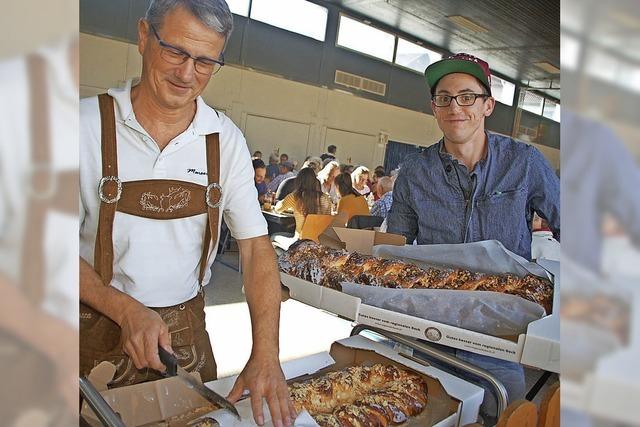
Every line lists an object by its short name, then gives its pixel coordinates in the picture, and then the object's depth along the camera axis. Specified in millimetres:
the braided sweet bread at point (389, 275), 1251
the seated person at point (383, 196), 3495
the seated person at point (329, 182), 3805
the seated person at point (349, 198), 3752
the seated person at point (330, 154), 4202
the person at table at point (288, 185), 3244
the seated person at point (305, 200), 3145
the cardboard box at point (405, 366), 952
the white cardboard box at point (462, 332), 911
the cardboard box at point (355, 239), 1562
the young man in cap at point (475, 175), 1347
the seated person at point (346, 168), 3969
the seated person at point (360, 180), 4172
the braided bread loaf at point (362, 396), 973
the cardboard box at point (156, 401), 889
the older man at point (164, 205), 923
